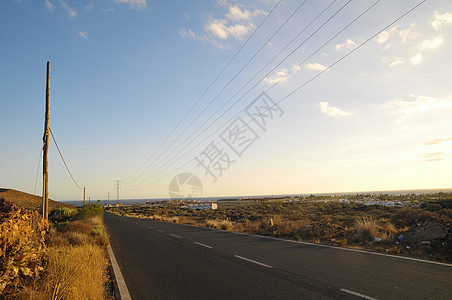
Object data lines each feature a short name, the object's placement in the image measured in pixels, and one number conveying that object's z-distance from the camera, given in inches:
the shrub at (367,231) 460.3
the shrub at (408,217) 617.3
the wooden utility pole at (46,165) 538.0
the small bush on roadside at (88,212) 1010.6
